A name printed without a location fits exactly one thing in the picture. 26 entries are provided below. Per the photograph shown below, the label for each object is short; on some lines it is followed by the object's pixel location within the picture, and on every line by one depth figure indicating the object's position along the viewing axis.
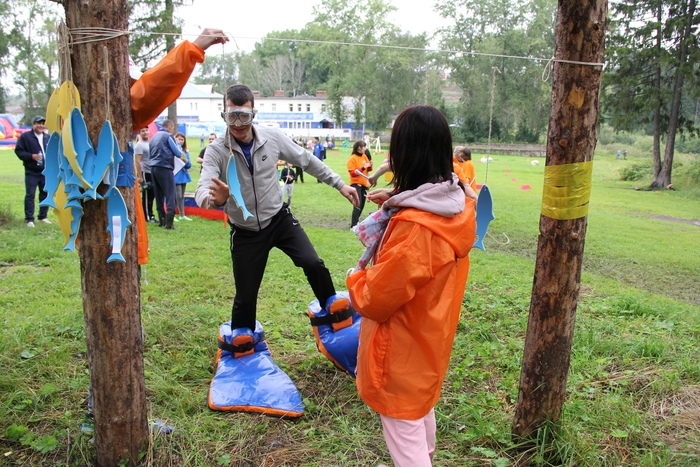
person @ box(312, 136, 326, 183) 23.27
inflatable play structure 37.84
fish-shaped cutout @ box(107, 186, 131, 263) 2.31
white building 66.19
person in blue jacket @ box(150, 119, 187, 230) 9.23
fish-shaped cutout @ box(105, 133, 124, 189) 2.31
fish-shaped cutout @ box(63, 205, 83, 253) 2.31
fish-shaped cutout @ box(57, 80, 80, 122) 2.24
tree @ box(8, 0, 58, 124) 51.03
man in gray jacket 3.42
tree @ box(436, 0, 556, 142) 52.66
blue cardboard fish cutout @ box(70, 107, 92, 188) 2.24
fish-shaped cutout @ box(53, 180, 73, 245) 2.32
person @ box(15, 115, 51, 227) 8.70
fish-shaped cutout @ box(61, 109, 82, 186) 2.21
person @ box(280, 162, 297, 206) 6.93
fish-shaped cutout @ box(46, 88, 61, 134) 2.32
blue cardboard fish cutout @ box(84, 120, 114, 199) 2.24
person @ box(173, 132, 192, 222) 10.17
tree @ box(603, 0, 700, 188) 21.44
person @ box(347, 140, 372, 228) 10.23
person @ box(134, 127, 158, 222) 9.57
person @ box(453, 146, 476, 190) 8.63
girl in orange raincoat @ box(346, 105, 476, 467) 2.07
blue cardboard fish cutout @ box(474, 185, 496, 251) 3.91
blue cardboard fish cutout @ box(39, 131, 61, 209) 2.33
